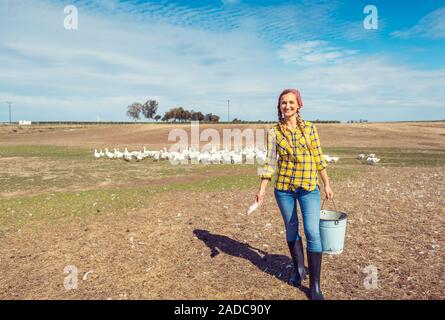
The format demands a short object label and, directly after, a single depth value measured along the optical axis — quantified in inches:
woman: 193.5
